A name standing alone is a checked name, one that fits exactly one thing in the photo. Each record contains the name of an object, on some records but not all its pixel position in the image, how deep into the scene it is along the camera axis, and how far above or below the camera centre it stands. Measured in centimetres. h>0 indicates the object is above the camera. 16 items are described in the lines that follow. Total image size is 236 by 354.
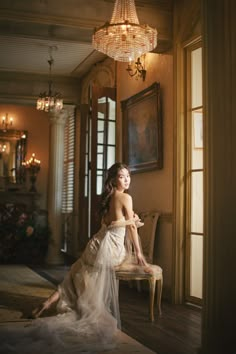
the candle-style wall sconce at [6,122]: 1190 +195
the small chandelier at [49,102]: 823 +168
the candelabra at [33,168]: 1156 +80
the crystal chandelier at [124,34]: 484 +170
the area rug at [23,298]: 366 -113
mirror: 1167 +108
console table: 1155 +7
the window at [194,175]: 558 +33
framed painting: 627 +100
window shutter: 1064 +80
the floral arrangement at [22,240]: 1016 -80
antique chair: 456 -68
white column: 1015 +44
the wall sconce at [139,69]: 680 +188
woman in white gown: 369 -80
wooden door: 738 +84
